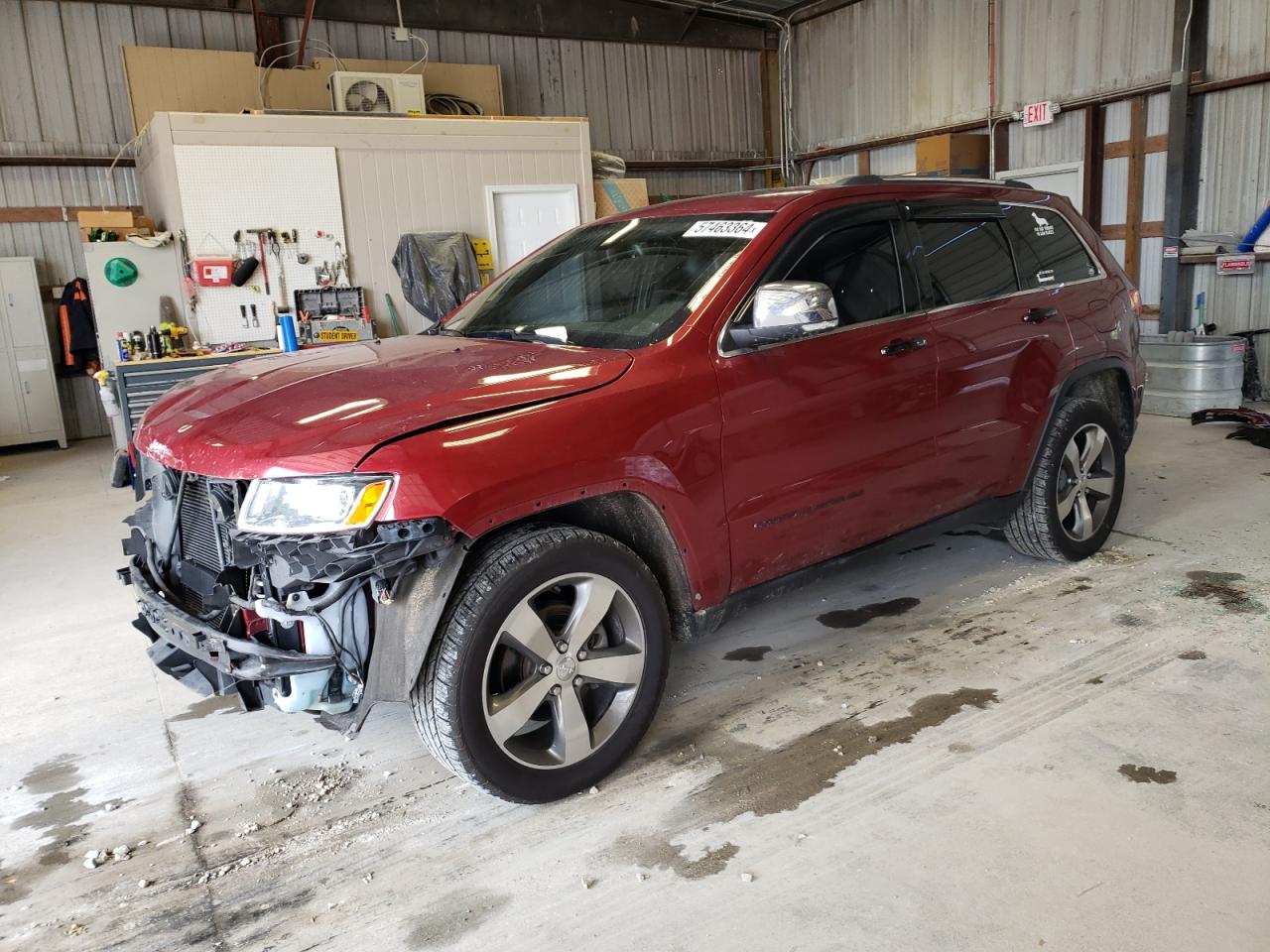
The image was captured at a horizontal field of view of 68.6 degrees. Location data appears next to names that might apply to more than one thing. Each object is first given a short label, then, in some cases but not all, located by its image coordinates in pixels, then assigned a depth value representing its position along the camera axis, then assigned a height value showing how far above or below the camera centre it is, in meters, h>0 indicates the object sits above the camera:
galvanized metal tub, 7.81 -0.95
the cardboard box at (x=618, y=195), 9.89 +1.04
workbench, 6.93 -0.44
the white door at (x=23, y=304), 9.95 +0.24
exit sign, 10.04 +1.66
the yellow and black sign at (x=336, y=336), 8.27 -0.23
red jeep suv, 2.25 -0.46
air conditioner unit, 8.92 +2.05
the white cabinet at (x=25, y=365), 9.98 -0.41
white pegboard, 7.90 +0.88
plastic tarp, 8.70 +0.30
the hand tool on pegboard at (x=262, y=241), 8.16 +0.63
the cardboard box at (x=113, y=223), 8.52 +0.90
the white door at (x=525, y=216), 9.22 +0.81
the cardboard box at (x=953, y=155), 10.66 +1.35
